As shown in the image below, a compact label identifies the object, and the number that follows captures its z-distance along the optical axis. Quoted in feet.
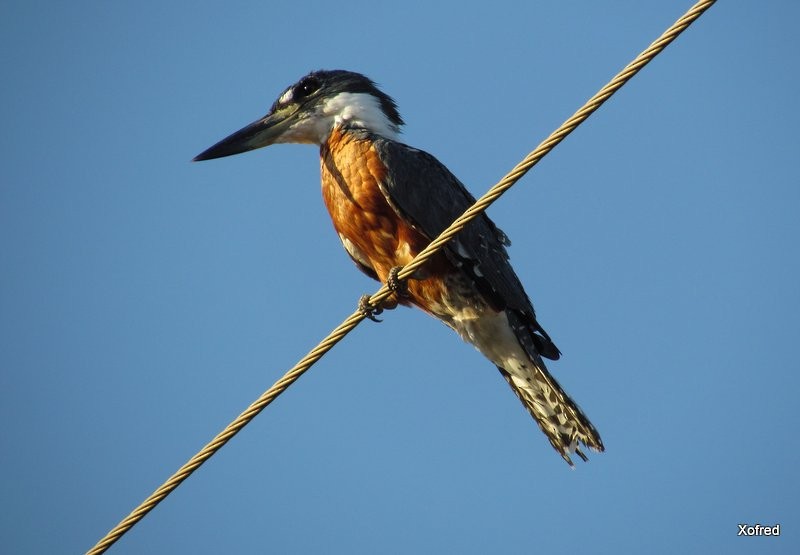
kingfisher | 32.32
